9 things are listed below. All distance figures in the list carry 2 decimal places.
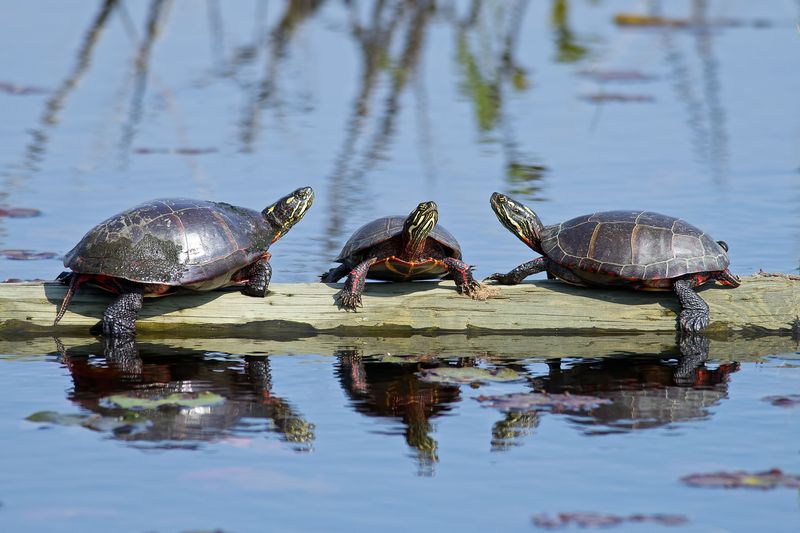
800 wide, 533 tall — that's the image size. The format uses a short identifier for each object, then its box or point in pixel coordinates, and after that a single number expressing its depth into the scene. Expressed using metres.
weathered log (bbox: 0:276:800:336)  16.39
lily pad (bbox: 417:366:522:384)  14.84
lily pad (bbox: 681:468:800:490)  11.79
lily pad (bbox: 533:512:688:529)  10.92
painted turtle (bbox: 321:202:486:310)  16.20
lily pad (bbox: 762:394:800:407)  14.07
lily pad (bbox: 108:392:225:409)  13.62
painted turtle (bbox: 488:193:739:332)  16.22
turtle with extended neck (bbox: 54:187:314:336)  15.80
